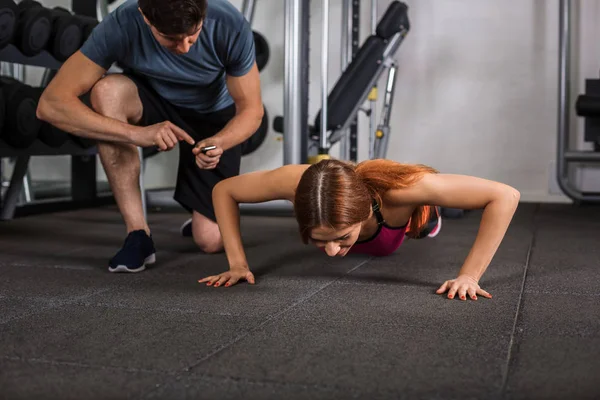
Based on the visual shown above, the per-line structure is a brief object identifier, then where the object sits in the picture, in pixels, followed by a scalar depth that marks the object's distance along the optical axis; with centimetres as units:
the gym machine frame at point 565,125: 383
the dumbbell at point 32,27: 262
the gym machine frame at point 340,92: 300
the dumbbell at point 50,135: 287
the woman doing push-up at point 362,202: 151
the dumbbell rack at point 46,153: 271
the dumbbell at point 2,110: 260
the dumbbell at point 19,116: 266
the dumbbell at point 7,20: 249
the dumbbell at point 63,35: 276
